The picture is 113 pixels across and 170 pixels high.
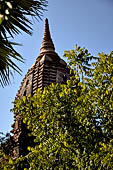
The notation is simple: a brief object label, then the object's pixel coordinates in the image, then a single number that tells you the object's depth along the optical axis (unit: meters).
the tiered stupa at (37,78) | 24.11
